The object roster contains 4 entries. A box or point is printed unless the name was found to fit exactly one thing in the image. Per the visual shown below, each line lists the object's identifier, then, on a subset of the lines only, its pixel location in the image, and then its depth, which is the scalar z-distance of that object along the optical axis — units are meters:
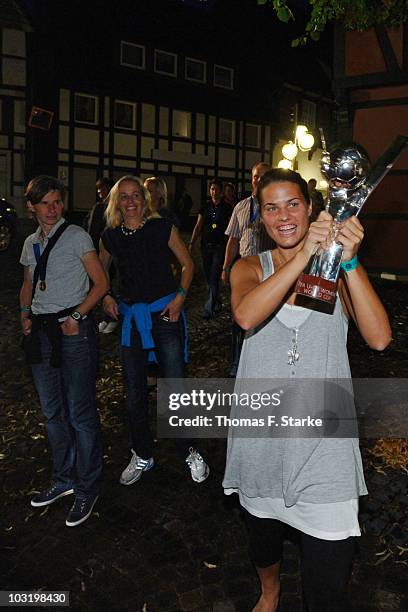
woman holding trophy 2.30
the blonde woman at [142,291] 4.44
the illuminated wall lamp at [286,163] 18.56
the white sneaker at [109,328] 9.20
